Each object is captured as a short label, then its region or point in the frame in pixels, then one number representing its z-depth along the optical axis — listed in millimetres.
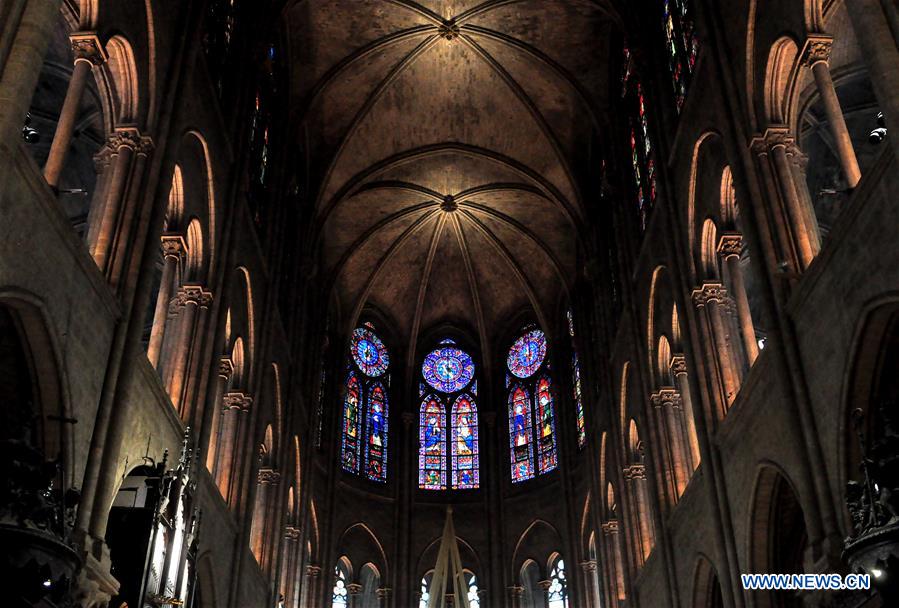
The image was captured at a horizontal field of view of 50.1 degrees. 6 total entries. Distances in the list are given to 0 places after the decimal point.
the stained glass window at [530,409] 33969
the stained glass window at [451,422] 34844
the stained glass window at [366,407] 34000
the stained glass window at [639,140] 22781
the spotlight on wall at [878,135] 19431
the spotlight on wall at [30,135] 20250
